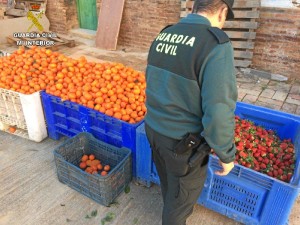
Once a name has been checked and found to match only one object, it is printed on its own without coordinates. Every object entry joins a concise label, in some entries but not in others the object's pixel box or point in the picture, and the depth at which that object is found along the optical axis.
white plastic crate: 3.73
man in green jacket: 1.61
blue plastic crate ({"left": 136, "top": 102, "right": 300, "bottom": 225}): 2.32
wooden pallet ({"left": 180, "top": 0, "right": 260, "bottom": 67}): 5.84
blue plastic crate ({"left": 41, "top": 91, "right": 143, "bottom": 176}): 3.22
